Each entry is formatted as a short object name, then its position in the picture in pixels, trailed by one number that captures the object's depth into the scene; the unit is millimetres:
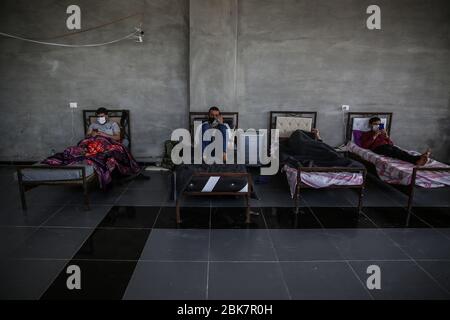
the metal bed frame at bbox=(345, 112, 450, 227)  3861
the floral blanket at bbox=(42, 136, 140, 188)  4279
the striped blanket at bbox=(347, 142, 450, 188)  3975
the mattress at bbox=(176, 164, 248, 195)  3578
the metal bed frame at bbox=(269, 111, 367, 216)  3871
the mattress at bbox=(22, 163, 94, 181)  3807
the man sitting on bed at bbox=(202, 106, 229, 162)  5124
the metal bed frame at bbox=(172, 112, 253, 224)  3547
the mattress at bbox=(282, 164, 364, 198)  3971
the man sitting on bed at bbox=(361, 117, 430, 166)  4676
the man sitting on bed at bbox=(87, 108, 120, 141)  5306
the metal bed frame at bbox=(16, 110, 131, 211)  3787
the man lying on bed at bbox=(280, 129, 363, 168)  4324
